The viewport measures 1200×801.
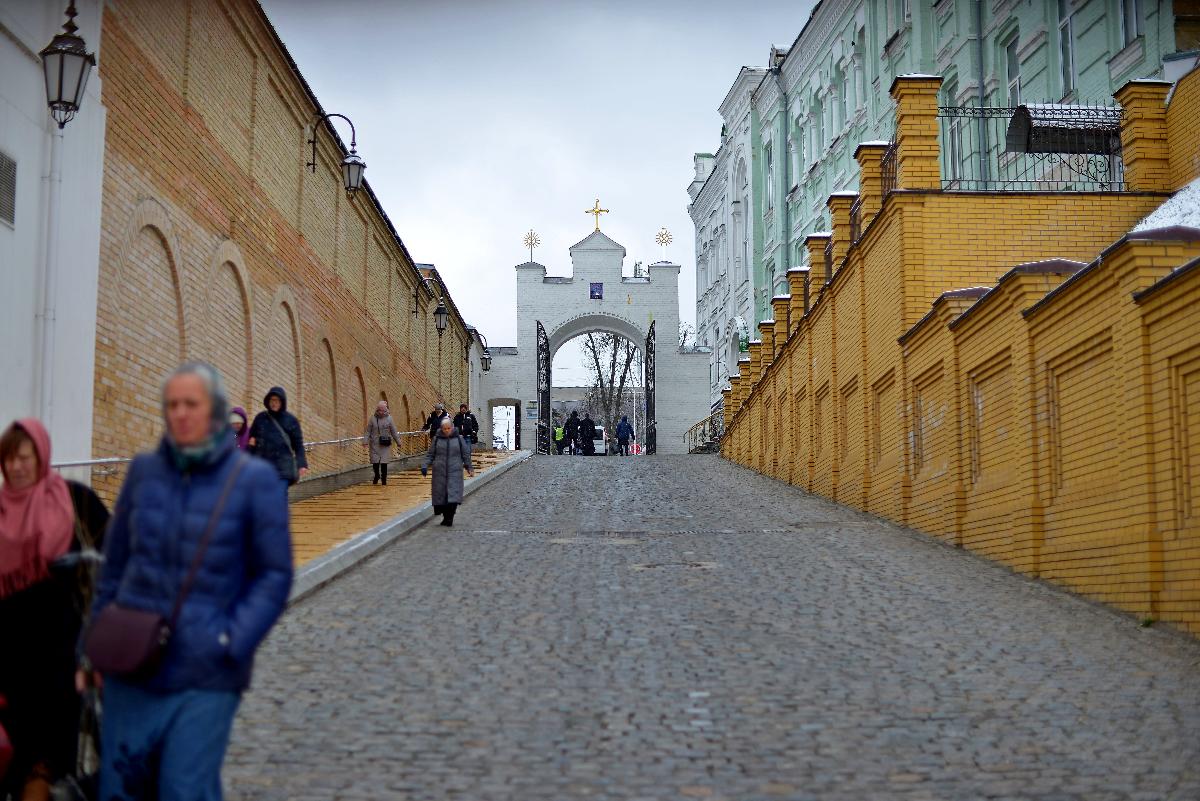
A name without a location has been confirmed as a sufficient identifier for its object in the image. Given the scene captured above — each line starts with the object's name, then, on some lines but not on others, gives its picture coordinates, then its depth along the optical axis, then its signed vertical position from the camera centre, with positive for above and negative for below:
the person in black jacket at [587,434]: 47.29 +1.90
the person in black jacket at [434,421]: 30.30 +1.55
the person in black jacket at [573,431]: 49.62 +2.16
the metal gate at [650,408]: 46.12 +2.80
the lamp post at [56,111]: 10.30 +3.03
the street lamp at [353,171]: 20.19 +4.88
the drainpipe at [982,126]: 18.71 +6.17
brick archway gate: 55.59 +7.16
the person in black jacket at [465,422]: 31.44 +1.60
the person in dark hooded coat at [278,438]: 14.34 +0.54
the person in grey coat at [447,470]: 17.02 +0.22
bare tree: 69.62 +6.55
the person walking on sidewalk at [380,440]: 24.42 +0.88
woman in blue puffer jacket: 3.92 -0.31
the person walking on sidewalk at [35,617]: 4.77 -0.48
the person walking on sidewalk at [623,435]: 46.97 +1.88
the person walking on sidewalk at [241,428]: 13.09 +0.62
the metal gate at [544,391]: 45.72 +3.35
